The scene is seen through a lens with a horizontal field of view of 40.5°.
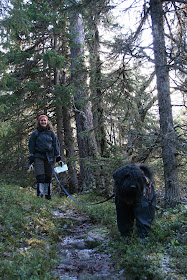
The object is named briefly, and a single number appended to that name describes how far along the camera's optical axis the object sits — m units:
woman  6.79
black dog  3.88
